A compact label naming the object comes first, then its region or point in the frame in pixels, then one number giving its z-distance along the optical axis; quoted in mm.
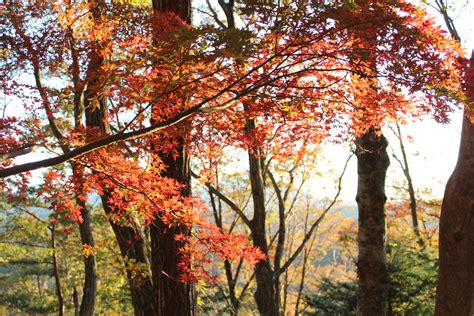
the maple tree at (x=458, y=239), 4293
